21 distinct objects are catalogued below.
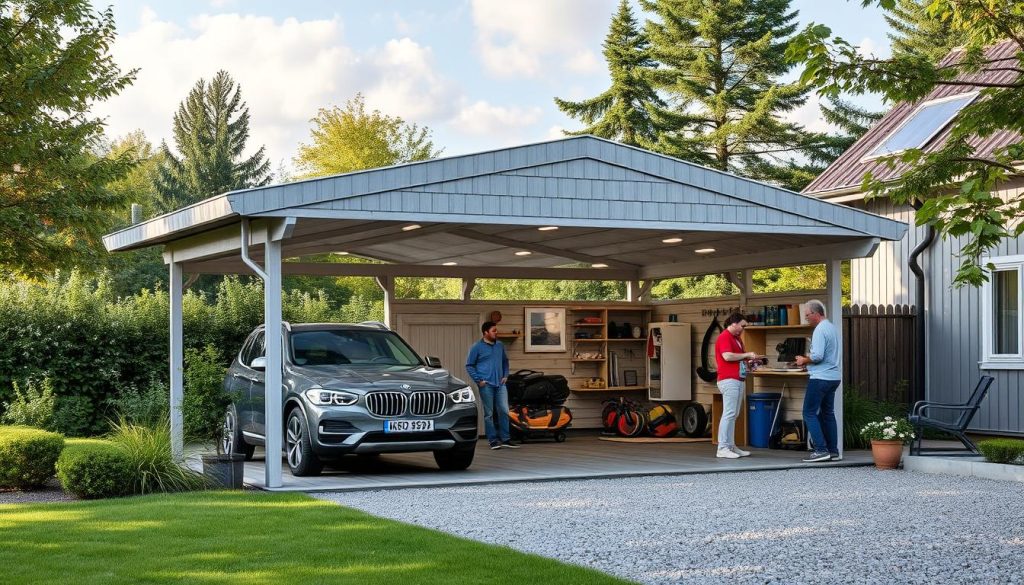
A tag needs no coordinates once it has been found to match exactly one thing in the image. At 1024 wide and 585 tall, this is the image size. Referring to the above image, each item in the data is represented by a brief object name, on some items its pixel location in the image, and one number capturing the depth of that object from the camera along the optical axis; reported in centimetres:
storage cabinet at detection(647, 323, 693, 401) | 1958
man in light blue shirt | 1505
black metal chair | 1469
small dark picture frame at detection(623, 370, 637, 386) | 2058
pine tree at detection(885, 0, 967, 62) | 4028
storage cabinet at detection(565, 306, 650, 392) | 2038
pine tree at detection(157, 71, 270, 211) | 5316
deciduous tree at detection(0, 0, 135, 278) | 1684
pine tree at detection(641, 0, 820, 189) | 3847
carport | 1266
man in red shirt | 1557
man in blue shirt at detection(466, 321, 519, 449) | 1666
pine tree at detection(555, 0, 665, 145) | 3944
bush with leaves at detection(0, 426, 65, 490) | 1280
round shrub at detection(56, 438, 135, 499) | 1194
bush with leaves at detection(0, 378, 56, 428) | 1797
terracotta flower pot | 1475
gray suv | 1309
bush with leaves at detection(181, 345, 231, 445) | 1295
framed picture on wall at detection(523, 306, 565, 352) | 2006
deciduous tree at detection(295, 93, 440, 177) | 4781
